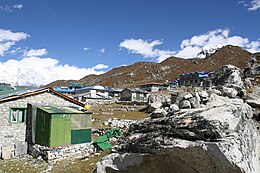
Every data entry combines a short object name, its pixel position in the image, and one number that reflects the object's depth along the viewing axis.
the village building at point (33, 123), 24.16
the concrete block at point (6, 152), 24.20
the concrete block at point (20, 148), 25.27
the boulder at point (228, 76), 29.97
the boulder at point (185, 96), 29.44
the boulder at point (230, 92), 23.56
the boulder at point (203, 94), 27.54
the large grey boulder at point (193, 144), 6.70
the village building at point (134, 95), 97.62
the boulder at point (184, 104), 27.27
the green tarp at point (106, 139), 24.97
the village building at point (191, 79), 131.25
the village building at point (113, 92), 126.21
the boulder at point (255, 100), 16.57
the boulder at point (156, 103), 48.97
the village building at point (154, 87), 132.80
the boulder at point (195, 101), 25.12
